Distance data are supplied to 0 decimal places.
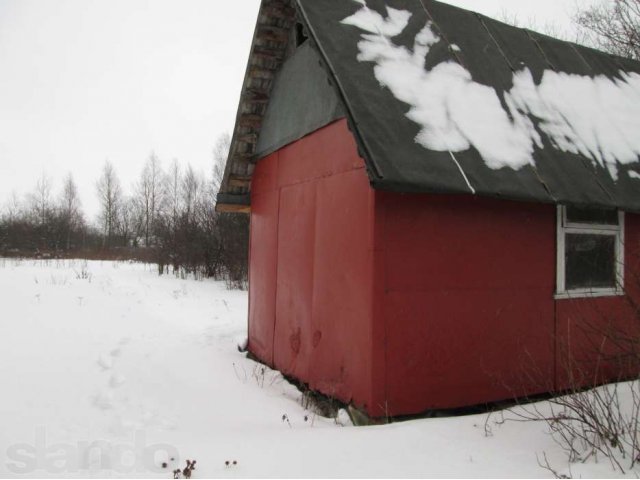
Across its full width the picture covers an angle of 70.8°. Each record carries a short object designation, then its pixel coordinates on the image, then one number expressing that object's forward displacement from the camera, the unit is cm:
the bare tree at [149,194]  5469
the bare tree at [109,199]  5491
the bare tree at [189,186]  4728
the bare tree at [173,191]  5091
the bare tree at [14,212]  4066
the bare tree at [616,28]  1733
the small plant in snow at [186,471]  334
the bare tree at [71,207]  4925
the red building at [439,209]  443
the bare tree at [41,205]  4739
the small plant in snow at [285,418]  474
